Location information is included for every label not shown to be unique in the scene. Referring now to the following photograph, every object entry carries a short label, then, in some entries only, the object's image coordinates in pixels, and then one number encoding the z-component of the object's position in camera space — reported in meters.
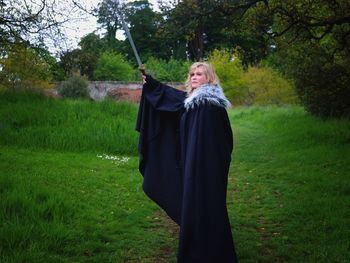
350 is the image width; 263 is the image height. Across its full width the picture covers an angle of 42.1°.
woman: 5.09
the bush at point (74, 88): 30.41
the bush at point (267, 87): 34.41
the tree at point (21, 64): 10.58
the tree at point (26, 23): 9.30
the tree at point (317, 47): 13.70
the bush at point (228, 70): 39.53
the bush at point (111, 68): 50.69
